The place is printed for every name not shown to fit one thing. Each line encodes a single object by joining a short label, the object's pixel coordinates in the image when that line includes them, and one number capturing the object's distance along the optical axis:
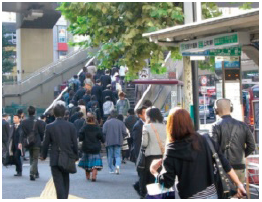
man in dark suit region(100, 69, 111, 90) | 26.53
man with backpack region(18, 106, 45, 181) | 15.41
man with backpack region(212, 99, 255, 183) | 8.52
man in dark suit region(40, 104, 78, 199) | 9.99
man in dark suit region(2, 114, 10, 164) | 16.88
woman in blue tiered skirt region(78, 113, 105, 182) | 14.75
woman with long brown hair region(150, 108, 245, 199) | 5.86
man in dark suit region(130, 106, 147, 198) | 10.55
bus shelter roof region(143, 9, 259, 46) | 8.41
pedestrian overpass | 40.59
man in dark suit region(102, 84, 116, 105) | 24.10
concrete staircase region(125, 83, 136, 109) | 28.77
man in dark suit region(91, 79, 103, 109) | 24.59
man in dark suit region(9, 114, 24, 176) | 16.42
